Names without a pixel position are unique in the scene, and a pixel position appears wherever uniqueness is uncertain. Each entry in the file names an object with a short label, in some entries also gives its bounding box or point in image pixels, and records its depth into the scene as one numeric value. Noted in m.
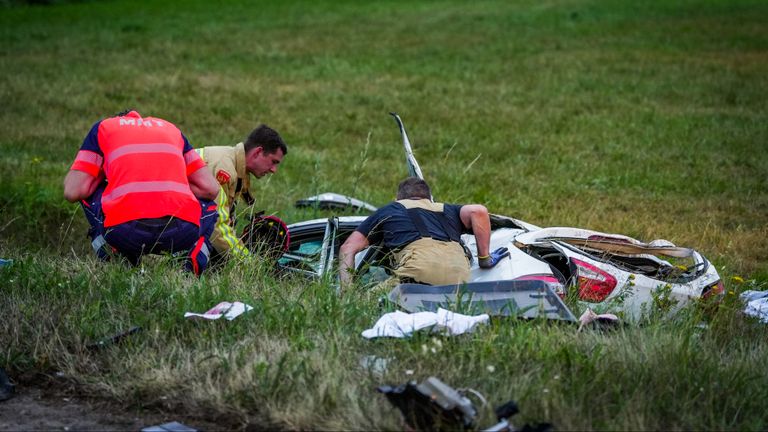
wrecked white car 10.89
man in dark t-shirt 12.94
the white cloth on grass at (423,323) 9.83
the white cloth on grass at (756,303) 12.40
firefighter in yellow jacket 15.19
